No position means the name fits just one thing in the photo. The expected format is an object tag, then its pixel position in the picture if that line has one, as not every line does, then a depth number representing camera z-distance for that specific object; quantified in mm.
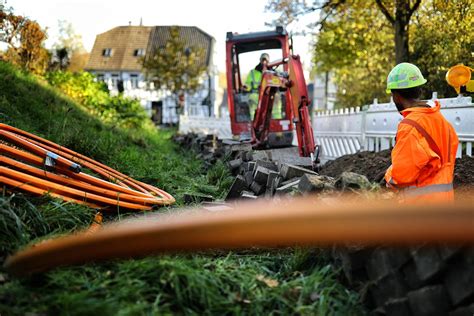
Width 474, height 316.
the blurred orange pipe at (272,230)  1797
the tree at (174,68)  38875
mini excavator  7734
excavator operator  11695
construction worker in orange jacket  3420
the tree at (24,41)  10093
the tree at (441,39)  8617
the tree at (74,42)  62019
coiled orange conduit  3723
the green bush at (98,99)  14656
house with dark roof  52875
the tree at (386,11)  14000
